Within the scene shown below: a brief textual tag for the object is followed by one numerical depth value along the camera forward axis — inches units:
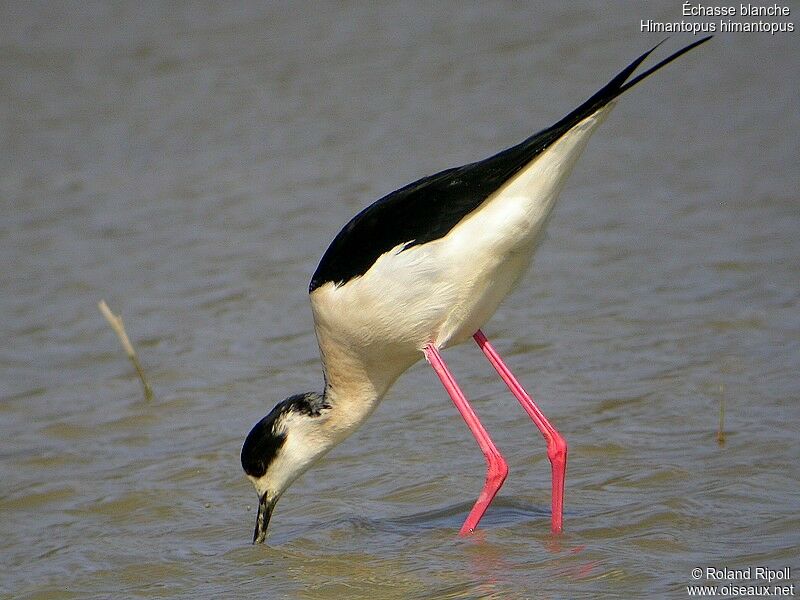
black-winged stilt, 342.6
